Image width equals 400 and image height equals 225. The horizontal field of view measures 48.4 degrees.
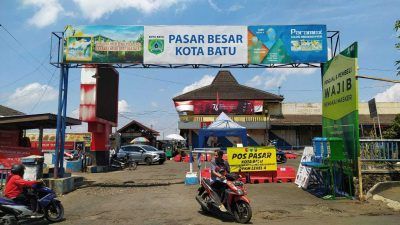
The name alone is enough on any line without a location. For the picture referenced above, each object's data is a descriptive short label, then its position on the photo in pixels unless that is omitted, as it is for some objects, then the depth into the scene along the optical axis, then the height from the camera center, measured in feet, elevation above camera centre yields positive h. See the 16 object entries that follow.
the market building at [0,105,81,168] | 55.83 +3.81
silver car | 116.09 +0.61
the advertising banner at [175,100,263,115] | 176.04 +19.93
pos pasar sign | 58.90 -0.20
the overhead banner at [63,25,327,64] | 55.42 +14.01
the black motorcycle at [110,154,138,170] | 97.75 -1.61
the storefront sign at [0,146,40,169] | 54.95 +0.11
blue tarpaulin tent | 85.87 +5.03
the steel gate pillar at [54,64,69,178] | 55.72 +4.77
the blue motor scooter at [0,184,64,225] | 30.07 -3.86
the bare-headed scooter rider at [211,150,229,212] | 34.37 -1.52
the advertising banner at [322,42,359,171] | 44.01 +6.32
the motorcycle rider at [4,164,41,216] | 32.30 -2.54
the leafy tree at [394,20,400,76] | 42.96 +12.84
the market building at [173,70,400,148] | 167.22 +17.40
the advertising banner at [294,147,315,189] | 52.13 -1.62
